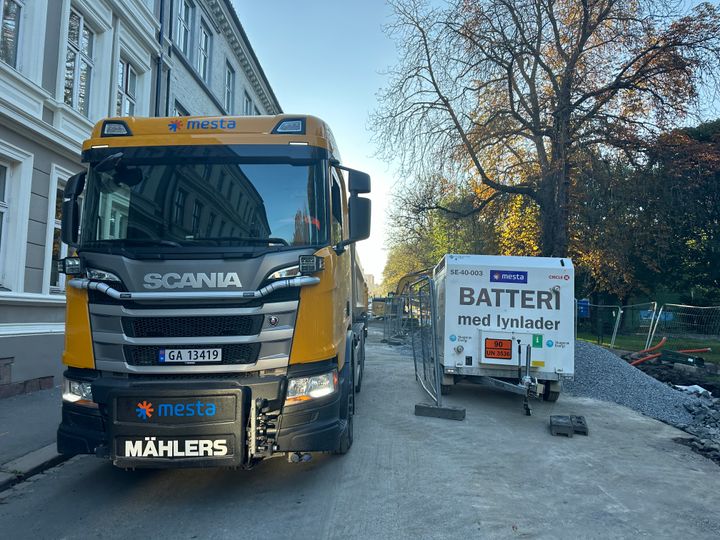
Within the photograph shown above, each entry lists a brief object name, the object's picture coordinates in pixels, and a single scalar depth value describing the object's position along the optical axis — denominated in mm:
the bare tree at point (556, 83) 16516
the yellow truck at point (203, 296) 3838
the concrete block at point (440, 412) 7477
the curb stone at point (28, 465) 4645
